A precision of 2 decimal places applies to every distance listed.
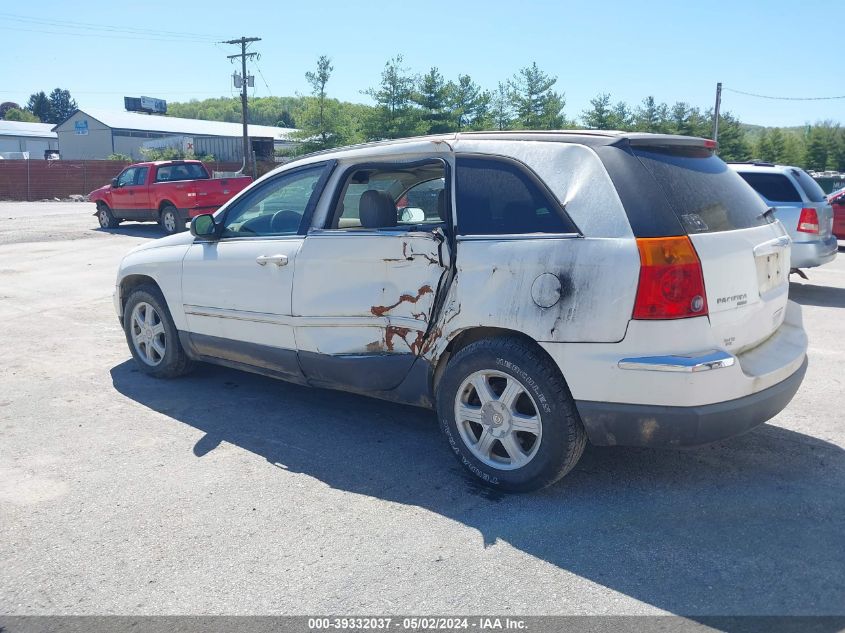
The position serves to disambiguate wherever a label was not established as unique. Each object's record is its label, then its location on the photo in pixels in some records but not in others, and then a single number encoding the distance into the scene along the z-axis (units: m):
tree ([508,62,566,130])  47.81
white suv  3.46
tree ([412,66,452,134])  46.31
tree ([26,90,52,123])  156.25
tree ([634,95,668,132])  54.75
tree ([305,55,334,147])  50.41
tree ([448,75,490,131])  46.78
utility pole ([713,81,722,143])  52.66
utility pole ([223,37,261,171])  47.14
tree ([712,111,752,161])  60.00
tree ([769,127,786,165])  69.06
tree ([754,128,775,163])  69.12
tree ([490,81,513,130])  48.28
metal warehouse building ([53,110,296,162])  66.94
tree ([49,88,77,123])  159.12
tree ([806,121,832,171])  73.50
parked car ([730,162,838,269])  9.89
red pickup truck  18.88
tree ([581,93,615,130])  52.00
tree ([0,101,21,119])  132.82
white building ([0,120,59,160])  81.31
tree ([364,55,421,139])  46.62
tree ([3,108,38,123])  128.57
